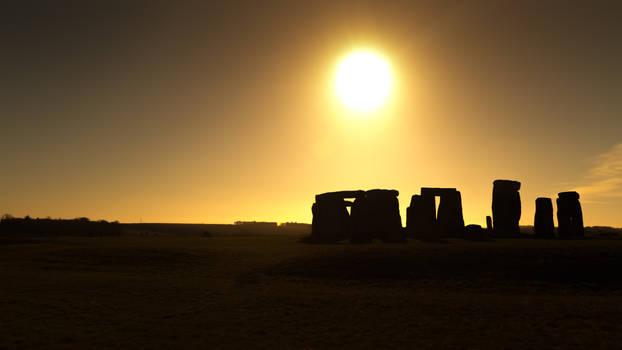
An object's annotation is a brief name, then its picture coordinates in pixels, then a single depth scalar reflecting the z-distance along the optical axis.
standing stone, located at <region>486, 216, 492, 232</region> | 45.59
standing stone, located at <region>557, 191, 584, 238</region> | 38.38
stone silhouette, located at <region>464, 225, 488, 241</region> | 35.10
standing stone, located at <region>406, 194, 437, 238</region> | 37.12
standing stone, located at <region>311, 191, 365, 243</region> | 37.84
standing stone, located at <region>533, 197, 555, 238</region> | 38.09
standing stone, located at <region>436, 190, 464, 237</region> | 37.72
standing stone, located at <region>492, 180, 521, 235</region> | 39.41
